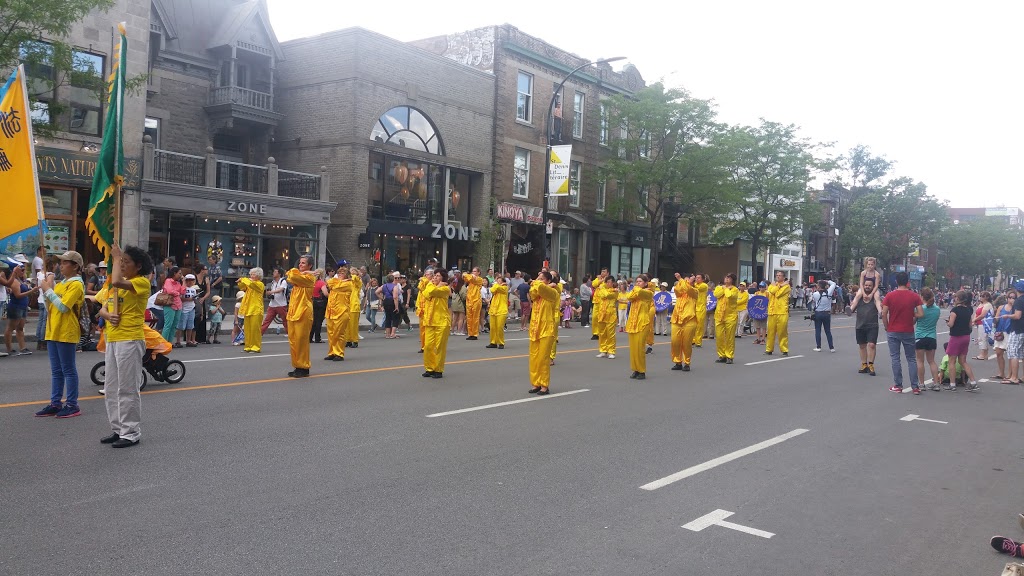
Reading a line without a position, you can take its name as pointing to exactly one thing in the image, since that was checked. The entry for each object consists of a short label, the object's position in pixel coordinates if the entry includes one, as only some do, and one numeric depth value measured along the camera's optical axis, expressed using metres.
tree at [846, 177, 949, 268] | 59.69
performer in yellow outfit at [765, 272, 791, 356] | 17.77
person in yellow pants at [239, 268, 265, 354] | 14.04
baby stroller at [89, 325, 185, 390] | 9.61
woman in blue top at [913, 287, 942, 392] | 12.29
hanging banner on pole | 27.88
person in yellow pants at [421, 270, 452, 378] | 11.76
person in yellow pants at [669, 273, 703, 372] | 13.75
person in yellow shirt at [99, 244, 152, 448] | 6.66
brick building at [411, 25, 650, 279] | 33.50
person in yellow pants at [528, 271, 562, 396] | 10.63
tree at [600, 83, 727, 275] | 34.84
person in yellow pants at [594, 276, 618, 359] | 15.70
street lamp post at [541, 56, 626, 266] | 25.97
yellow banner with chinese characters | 9.62
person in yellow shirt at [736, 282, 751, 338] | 17.48
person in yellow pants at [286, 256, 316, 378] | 11.23
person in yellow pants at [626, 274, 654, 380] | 12.70
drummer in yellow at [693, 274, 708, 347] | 17.25
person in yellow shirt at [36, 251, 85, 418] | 7.53
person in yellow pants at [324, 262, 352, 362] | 13.62
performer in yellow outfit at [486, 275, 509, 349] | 17.14
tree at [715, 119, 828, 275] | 41.94
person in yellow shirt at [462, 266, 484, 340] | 19.23
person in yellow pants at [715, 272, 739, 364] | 15.65
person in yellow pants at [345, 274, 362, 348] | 16.12
